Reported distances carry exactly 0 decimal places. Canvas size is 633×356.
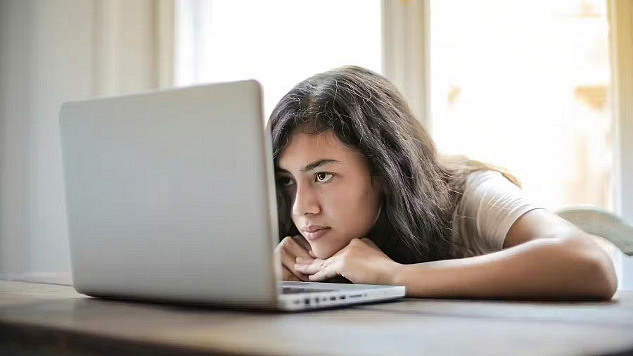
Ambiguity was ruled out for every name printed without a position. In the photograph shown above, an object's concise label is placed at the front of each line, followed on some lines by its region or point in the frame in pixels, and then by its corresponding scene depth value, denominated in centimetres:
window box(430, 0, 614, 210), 211
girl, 133
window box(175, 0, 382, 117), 247
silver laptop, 78
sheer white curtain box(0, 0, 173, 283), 252
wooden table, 56
